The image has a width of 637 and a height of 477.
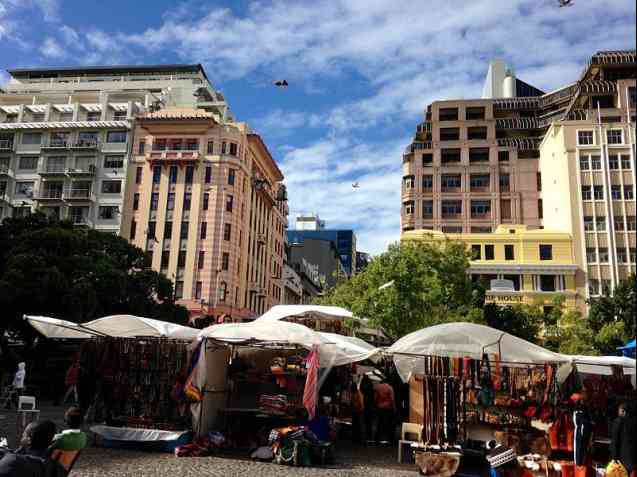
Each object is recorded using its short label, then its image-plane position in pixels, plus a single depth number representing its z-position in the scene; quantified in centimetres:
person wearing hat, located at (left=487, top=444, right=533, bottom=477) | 897
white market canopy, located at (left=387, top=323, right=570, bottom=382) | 1100
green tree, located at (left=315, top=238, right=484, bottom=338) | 2603
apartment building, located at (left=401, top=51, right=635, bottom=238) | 5716
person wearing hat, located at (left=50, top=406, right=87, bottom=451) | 662
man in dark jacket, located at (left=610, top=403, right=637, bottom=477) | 715
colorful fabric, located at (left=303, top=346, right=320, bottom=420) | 1107
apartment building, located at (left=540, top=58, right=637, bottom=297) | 4569
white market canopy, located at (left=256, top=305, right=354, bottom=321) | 1714
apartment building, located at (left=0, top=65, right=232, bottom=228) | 5375
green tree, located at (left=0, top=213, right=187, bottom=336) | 2320
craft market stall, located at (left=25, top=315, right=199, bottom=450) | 1194
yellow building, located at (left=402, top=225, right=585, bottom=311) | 4494
